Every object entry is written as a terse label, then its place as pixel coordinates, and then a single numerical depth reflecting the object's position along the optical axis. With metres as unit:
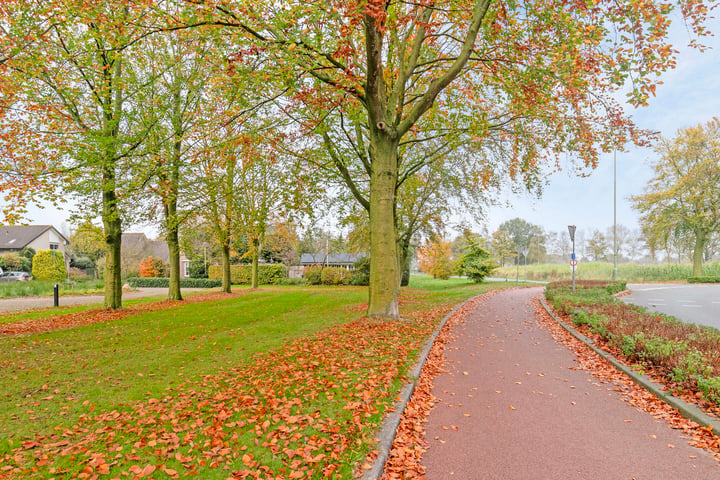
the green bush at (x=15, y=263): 33.31
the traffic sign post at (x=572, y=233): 15.13
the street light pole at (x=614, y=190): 26.53
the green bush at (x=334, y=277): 32.78
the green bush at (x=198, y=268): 38.56
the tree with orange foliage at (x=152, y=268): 37.44
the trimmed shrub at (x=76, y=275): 32.77
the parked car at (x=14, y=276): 29.02
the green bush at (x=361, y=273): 31.75
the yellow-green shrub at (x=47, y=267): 30.42
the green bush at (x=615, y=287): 17.86
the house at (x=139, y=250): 39.25
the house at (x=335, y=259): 48.53
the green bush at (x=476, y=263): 31.14
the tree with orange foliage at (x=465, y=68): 6.72
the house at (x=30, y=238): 39.25
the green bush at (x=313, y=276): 33.00
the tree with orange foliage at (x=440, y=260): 36.15
